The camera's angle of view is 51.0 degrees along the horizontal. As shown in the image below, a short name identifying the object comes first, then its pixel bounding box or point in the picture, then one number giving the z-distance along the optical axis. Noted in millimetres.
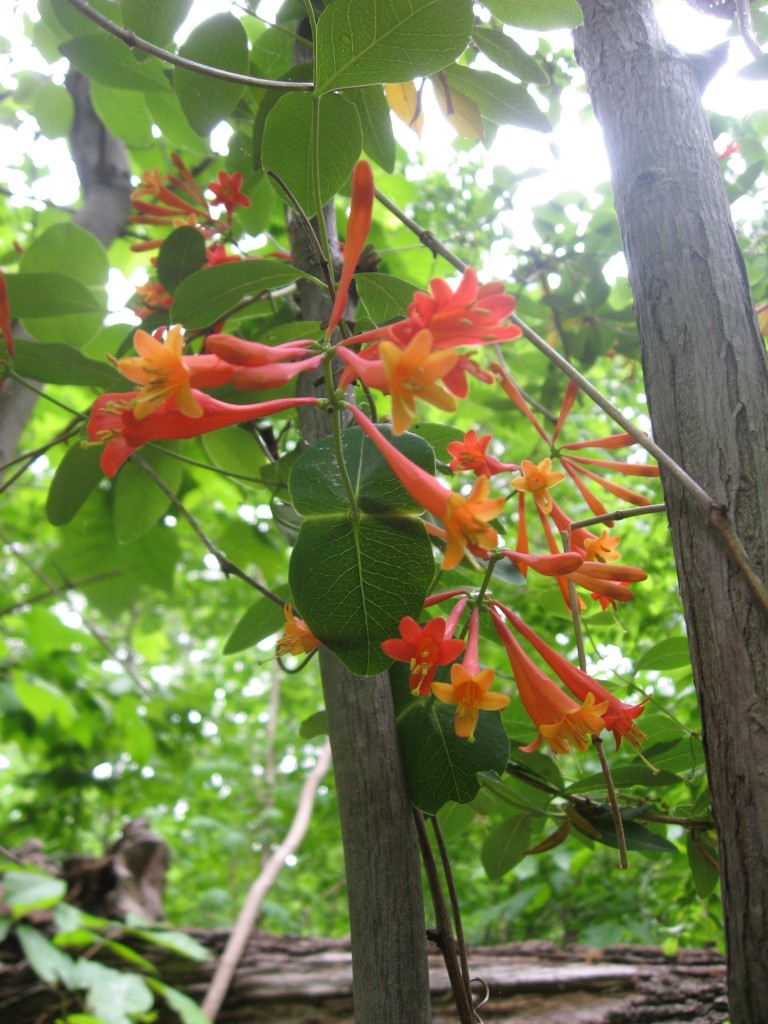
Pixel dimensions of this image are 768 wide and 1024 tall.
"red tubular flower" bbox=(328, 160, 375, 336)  501
